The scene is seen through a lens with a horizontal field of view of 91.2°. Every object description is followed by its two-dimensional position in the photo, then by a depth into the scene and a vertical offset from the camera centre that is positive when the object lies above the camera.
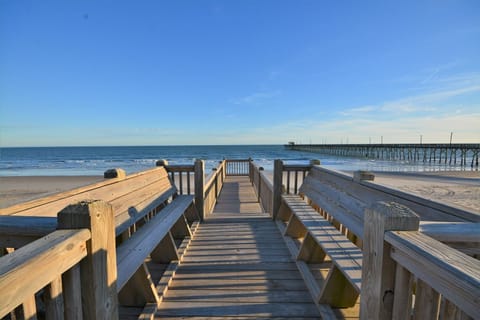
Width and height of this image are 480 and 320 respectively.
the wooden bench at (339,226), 1.62 -0.95
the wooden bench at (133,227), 1.16 -0.77
